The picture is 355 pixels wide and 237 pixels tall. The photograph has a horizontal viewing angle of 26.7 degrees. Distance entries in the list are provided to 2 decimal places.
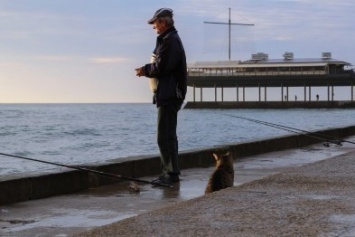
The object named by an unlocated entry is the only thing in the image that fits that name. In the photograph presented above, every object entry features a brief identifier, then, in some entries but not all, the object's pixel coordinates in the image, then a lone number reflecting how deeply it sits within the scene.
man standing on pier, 7.94
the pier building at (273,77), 117.61
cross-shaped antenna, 144.35
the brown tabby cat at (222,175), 7.62
